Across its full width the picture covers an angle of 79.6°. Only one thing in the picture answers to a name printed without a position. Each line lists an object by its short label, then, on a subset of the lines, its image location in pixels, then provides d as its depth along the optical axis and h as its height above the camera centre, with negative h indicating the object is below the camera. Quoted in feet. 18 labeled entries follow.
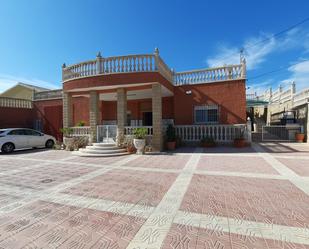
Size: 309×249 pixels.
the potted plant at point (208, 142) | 37.96 -3.19
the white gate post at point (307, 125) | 42.14 +0.21
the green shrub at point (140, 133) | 32.27 -1.09
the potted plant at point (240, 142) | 36.60 -3.11
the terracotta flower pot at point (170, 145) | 36.10 -3.68
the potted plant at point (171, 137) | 36.17 -2.08
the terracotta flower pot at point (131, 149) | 33.06 -3.99
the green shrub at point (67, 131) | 38.42 -0.81
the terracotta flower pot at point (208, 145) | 37.93 -3.80
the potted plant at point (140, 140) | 31.73 -2.26
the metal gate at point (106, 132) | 37.58 -1.04
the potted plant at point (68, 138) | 38.11 -2.24
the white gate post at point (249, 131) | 37.37 -0.97
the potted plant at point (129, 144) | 33.17 -3.24
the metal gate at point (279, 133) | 46.42 -1.84
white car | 36.83 -2.64
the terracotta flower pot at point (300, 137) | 43.39 -2.62
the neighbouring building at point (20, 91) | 71.61 +14.26
